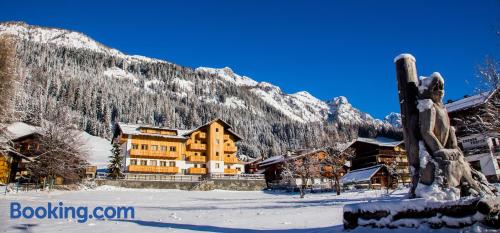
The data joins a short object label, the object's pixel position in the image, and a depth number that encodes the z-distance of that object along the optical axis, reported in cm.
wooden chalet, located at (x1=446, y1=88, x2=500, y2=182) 4284
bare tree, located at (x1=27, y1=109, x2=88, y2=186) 4016
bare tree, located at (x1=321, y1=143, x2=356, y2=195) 4863
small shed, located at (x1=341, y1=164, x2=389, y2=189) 5506
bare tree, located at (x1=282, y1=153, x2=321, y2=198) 5584
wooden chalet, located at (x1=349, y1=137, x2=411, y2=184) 6606
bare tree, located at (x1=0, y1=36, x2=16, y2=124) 2519
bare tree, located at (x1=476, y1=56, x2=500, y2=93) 1948
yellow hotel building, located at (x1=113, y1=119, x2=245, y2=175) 6088
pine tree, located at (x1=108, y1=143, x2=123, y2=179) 5134
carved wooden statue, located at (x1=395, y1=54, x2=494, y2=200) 809
